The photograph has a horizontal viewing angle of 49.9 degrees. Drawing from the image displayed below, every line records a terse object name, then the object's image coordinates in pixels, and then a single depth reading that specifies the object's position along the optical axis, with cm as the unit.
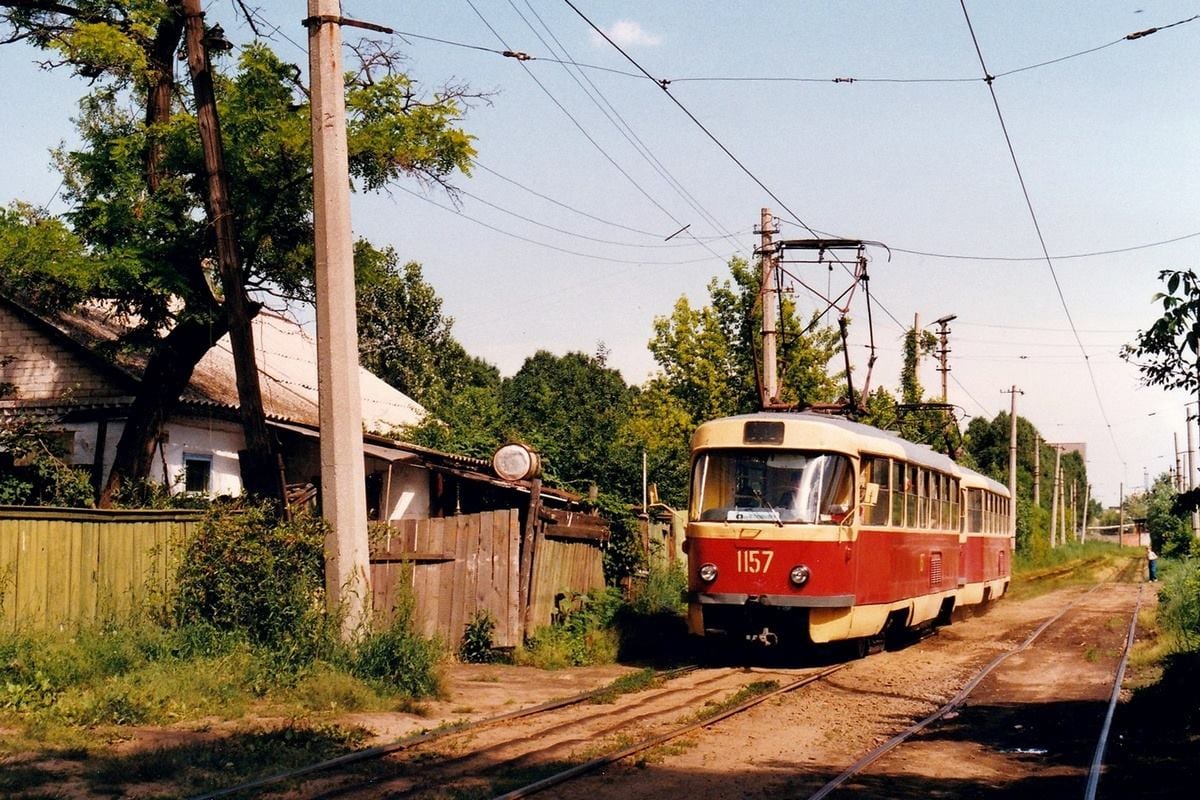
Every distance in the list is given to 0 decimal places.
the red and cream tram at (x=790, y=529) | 1543
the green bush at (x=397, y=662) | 1256
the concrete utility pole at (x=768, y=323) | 2367
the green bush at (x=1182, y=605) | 1798
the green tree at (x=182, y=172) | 1847
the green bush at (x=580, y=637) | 1596
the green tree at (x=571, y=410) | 2267
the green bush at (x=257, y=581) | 1280
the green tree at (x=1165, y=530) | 4041
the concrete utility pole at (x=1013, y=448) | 5126
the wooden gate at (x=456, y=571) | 1571
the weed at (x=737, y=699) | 1189
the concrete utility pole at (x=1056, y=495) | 8093
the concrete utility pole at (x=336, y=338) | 1318
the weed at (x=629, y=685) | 1304
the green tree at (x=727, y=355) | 3712
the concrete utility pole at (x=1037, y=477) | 6989
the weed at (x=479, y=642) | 1584
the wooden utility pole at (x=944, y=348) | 4450
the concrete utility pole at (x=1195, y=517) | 4977
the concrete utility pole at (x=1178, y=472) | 7616
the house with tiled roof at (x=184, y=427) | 2134
